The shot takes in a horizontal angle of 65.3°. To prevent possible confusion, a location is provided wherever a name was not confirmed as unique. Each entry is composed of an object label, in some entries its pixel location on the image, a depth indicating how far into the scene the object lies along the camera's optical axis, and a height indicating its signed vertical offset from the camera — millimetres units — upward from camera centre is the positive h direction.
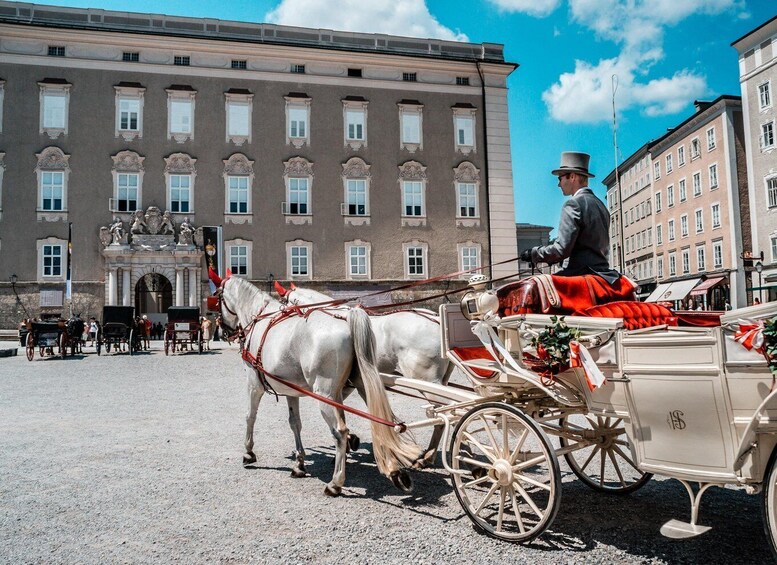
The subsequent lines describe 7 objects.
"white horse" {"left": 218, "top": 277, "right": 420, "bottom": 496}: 5430 -452
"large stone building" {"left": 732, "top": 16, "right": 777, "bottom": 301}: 34969 +10419
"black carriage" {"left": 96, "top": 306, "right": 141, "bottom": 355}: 23781 -74
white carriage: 3338 -614
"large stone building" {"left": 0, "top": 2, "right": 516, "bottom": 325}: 30062 +8969
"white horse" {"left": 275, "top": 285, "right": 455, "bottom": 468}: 6695 -259
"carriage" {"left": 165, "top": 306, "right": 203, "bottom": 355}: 22969 +2
